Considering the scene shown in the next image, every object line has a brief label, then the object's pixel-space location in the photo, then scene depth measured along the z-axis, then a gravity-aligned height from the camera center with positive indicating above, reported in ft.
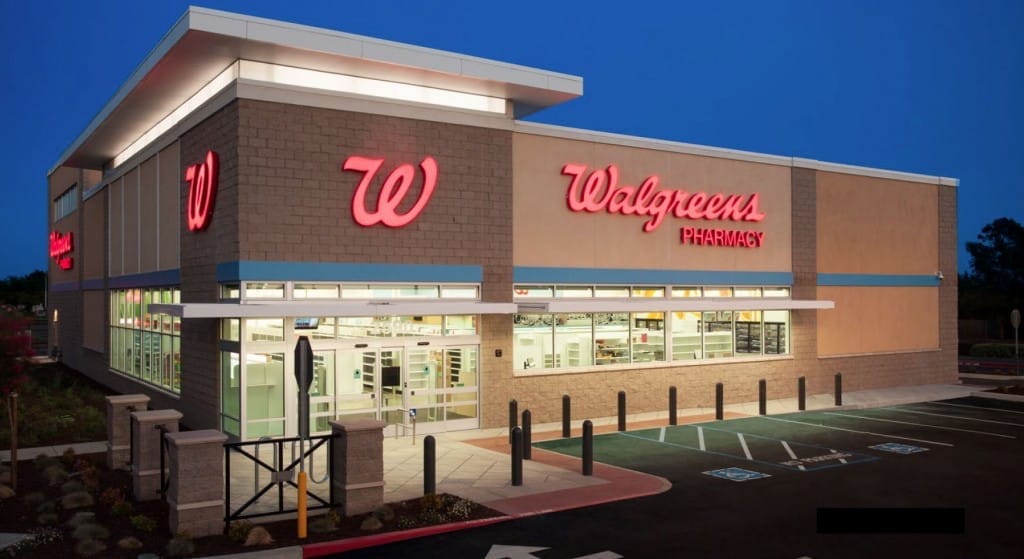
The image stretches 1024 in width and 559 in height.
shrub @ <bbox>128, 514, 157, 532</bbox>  39.58 -10.24
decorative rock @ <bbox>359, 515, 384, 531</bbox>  39.88 -10.37
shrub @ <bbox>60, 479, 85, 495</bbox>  46.16 -10.09
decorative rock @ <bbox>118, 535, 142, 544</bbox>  36.60 -10.30
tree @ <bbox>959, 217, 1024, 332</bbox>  268.15 +9.40
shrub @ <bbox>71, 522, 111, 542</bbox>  37.35 -10.10
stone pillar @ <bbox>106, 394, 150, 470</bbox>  53.16 -8.06
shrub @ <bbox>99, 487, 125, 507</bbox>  44.62 -10.20
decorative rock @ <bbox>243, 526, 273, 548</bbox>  37.47 -10.30
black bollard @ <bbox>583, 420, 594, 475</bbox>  51.65 -9.29
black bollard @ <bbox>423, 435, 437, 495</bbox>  45.50 -8.89
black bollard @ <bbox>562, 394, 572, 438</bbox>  67.46 -9.55
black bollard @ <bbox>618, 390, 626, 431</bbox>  70.54 -8.96
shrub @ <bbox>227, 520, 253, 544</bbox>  37.99 -10.17
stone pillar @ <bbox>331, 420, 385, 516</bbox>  41.98 -8.21
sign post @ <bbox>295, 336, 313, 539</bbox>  36.24 -3.36
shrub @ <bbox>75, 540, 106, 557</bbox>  35.99 -10.31
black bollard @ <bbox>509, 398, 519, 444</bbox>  62.23 -8.42
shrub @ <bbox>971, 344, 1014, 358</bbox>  163.84 -10.93
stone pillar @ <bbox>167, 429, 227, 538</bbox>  38.45 -8.28
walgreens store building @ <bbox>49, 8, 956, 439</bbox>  61.05 +3.73
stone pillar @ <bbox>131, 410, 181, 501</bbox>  45.80 -8.32
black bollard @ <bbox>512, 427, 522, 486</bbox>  49.11 -9.37
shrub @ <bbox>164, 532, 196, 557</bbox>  35.88 -10.25
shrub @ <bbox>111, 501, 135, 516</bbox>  42.65 -10.28
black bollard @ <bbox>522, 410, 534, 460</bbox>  57.00 -9.34
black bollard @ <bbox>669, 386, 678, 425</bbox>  73.15 -9.37
